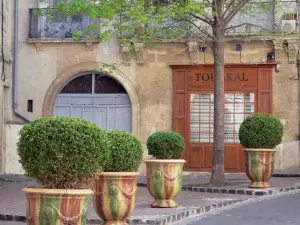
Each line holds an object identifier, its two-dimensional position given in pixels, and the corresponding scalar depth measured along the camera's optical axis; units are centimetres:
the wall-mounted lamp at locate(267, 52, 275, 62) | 2256
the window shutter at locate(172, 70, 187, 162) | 2281
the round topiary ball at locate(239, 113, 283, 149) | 1642
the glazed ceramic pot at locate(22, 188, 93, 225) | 749
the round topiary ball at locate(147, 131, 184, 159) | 1453
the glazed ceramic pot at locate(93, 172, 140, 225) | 999
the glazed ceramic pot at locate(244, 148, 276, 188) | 1611
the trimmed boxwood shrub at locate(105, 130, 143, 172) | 1018
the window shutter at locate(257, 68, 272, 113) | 2250
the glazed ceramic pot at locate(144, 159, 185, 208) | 1242
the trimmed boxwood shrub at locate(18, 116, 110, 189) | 751
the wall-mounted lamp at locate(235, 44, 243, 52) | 2265
